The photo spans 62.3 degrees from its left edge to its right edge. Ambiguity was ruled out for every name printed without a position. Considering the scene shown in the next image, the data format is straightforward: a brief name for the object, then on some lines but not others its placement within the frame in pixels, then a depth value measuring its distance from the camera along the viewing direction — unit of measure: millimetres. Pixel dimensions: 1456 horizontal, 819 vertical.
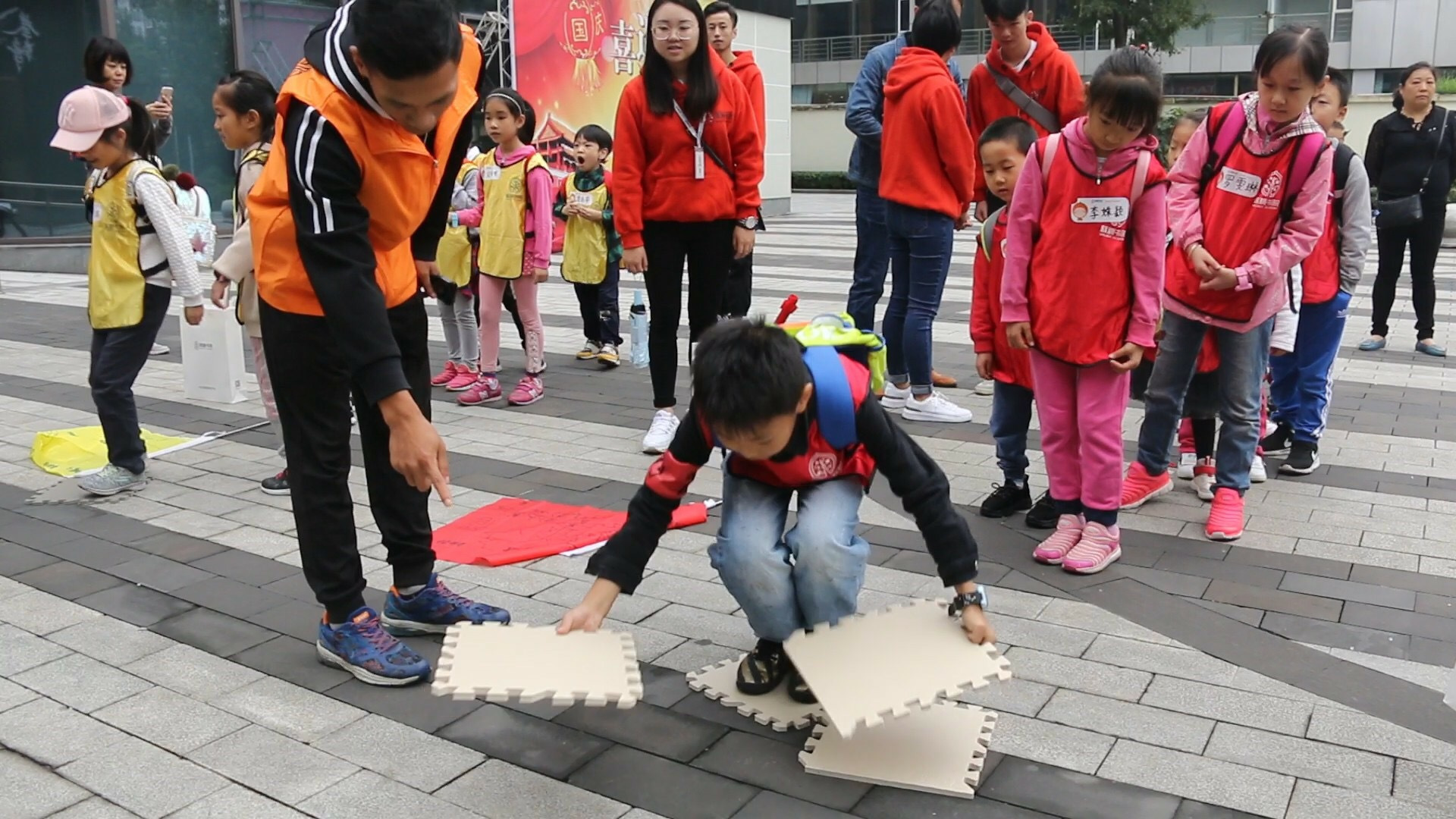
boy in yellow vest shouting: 7492
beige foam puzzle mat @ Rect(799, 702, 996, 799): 2512
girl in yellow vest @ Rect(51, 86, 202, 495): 4703
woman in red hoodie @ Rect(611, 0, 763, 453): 5043
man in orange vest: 2572
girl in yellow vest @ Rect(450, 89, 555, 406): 6449
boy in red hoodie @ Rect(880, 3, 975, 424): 5625
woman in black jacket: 7887
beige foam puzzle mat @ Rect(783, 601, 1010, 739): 2404
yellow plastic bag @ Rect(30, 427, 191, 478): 5164
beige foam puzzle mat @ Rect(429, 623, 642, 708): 2402
